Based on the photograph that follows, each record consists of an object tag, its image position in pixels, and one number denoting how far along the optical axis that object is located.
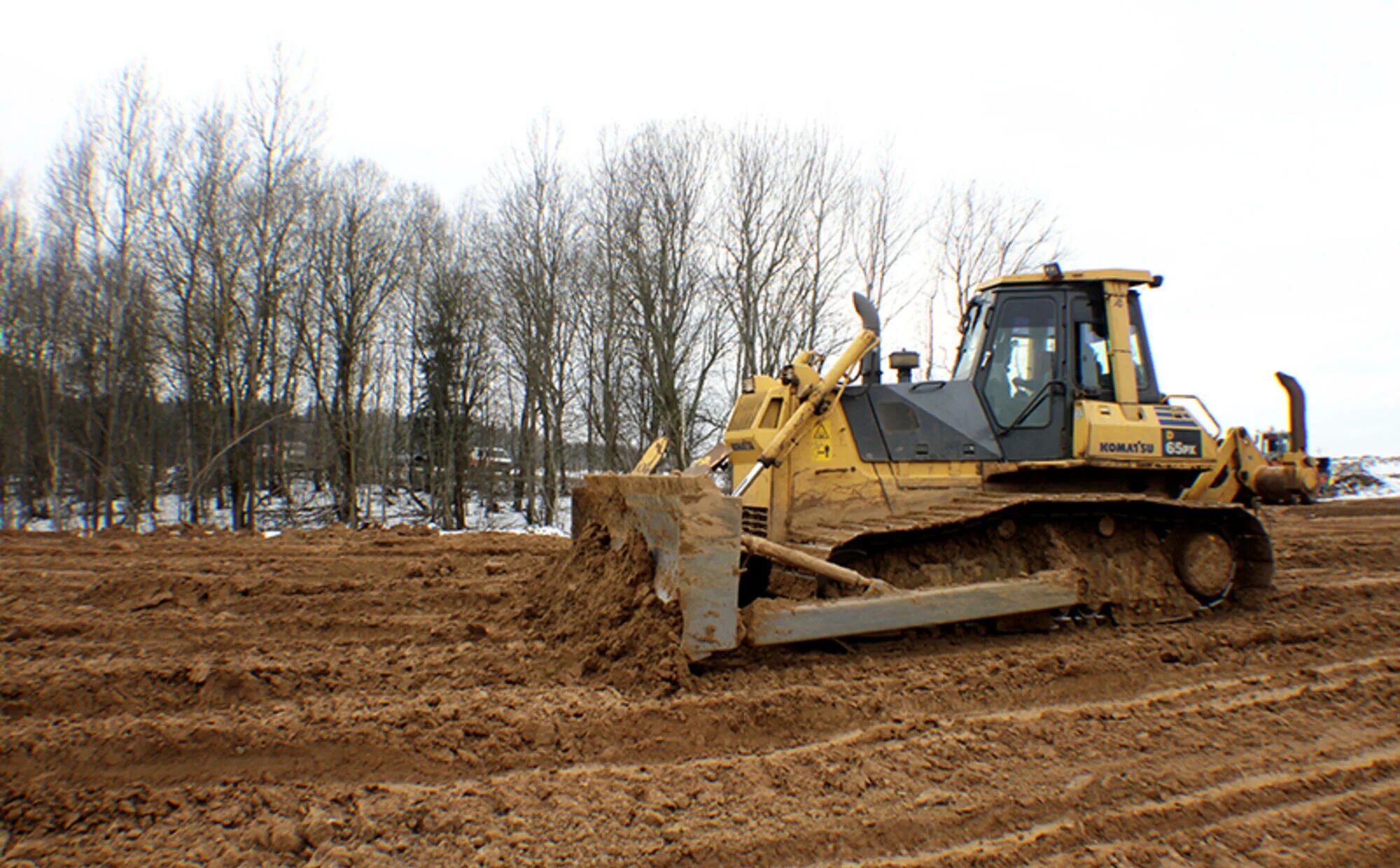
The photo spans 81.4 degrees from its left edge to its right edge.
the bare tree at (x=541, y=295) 23.66
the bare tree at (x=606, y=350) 23.22
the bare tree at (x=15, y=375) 18.56
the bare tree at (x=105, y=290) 18.62
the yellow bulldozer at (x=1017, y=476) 5.54
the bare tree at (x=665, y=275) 21.94
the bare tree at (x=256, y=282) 20.47
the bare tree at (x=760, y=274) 21.77
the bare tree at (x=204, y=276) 19.72
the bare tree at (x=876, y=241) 23.27
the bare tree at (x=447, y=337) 25.39
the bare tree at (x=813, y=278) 22.12
